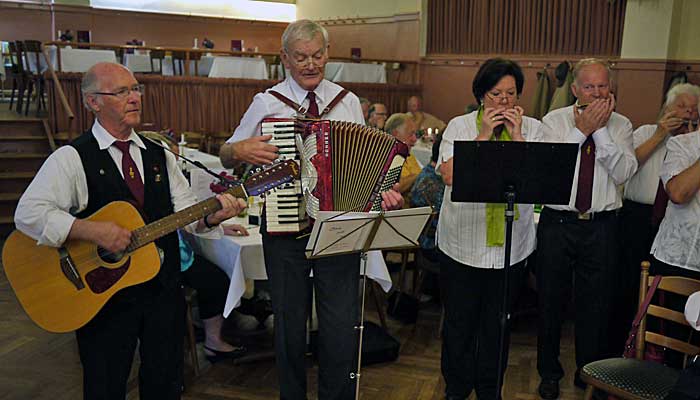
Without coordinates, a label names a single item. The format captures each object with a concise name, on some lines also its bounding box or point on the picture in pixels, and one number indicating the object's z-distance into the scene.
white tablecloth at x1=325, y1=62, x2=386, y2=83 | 11.13
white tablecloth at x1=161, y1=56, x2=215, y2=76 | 10.57
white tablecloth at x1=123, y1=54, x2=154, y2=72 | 10.63
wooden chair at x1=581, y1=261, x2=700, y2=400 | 2.45
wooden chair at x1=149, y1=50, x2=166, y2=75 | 10.76
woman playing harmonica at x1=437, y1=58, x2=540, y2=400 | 2.81
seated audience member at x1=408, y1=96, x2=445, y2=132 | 9.74
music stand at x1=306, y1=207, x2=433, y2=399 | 2.11
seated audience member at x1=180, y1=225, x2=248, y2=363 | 3.76
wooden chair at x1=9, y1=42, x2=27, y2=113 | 9.53
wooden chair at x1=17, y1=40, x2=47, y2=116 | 9.17
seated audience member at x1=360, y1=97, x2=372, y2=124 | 6.08
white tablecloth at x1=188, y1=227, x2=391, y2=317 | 3.34
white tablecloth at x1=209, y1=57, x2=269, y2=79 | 10.20
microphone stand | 2.38
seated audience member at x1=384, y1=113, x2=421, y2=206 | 4.62
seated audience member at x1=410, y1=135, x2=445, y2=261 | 4.09
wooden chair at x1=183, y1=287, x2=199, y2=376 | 3.62
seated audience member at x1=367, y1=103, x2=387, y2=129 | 6.58
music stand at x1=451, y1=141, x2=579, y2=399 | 2.51
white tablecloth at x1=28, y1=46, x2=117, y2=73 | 9.18
